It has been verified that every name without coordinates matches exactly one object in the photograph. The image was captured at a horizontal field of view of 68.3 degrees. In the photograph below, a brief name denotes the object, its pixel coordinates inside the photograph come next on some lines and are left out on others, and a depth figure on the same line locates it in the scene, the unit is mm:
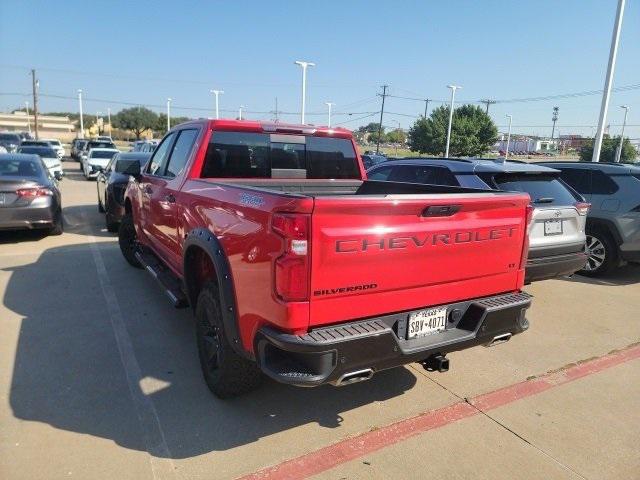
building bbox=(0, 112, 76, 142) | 93606
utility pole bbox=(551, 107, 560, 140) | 106238
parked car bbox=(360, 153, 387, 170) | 26228
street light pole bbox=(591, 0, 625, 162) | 13719
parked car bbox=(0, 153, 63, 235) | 7691
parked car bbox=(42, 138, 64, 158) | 34053
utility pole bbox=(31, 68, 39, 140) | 60219
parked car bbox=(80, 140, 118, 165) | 29900
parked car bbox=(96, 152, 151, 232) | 8391
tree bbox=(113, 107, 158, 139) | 89500
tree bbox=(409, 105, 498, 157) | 64875
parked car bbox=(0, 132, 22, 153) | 27569
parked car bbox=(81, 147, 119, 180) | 20797
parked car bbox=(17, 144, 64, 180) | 18003
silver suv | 5145
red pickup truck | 2445
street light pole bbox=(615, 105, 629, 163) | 45566
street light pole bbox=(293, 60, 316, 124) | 29891
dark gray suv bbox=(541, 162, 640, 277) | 6559
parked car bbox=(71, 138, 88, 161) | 34862
